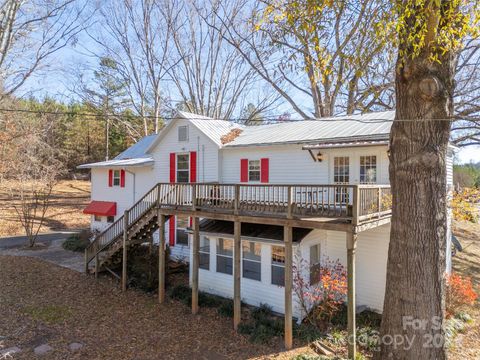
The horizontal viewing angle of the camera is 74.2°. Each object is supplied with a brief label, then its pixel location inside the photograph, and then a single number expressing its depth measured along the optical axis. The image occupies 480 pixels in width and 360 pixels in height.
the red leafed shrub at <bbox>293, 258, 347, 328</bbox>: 10.15
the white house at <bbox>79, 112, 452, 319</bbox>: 11.13
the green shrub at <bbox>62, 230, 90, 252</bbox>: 19.00
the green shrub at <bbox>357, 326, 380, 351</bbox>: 8.81
